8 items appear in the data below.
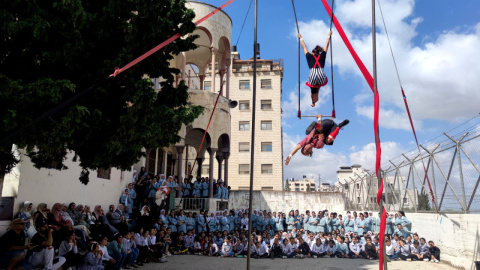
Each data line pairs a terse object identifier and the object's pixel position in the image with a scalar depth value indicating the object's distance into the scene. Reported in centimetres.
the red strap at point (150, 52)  547
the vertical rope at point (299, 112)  883
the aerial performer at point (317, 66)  795
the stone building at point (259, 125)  3750
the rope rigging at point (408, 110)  768
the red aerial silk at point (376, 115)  450
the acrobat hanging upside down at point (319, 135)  874
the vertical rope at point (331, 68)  860
